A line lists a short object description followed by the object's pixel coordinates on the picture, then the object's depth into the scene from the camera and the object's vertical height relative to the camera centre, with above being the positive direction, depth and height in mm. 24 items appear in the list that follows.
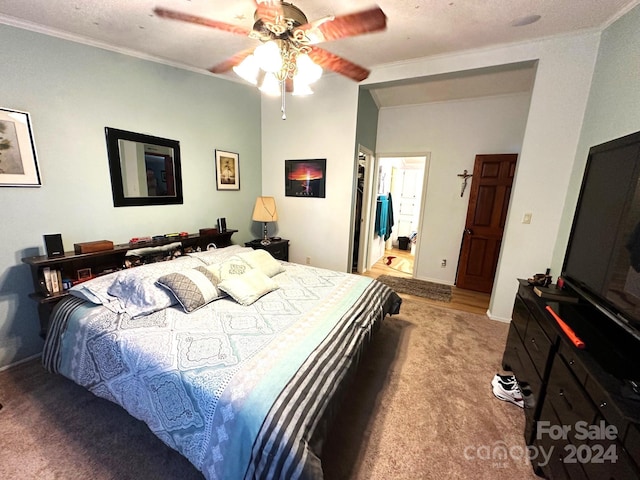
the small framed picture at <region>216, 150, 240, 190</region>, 3260 +241
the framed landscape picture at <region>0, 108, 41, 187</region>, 1824 +207
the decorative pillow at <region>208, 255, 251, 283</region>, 2078 -644
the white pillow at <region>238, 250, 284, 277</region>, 2389 -659
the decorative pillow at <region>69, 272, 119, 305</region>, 1782 -737
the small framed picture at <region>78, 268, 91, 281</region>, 2120 -731
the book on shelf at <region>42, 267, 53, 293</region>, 1913 -695
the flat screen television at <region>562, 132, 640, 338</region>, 1255 -162
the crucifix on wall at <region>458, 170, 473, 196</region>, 3782 +322
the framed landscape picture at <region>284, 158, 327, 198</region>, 3570 +209
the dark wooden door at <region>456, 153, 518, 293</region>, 3559 -265
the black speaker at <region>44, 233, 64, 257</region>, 1935 -466
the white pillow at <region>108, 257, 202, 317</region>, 1720 -718
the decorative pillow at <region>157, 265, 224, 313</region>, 1778 -697
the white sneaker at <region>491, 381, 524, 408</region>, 1817 -1339
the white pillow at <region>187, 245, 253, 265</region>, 2395 -632
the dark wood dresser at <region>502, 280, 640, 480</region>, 907 -803
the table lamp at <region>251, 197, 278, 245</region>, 3527 -266
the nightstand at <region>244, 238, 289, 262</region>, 3531 -756
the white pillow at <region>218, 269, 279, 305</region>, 1923 -732
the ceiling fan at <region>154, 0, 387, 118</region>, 1319 +867
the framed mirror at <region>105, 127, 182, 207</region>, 2357 +164
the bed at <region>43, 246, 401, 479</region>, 1037 -841
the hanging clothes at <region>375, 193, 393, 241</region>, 5023 -374
